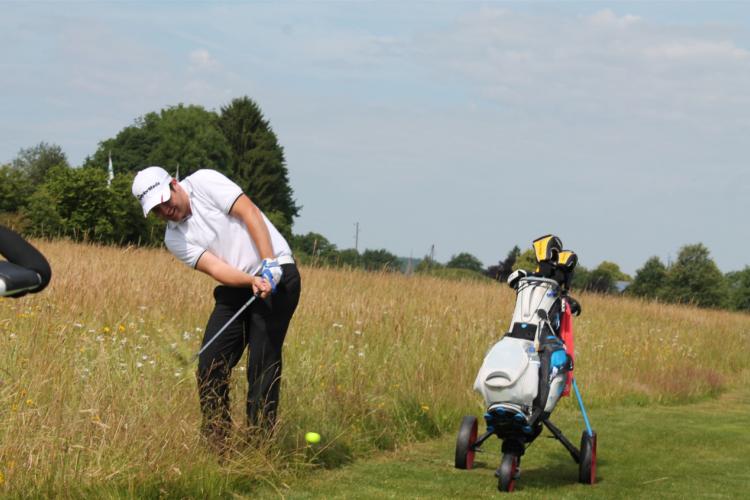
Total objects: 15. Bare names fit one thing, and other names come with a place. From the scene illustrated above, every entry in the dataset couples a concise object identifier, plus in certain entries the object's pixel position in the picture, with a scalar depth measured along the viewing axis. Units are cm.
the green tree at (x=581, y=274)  7971
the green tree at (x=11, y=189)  3278
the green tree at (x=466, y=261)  9100
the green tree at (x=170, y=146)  7850
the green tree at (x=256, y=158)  8569
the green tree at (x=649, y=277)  7656
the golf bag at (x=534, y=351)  700
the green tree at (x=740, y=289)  8380
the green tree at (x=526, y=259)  6699
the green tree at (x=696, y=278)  6266
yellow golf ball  736
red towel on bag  753
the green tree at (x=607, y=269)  10840
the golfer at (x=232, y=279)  648
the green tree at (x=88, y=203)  3328
